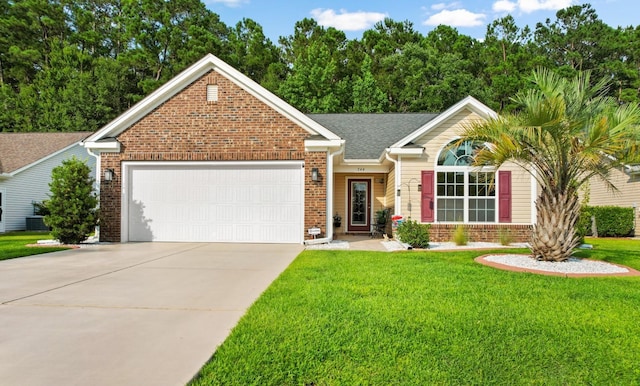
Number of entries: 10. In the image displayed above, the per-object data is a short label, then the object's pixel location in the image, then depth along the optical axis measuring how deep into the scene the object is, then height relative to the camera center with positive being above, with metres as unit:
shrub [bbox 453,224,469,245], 10.95 -0.95
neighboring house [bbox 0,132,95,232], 17.95 +1.70
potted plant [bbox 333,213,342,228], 15.16 -0.67
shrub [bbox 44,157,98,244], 10.83 -0.09
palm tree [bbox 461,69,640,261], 6.93 +1.15
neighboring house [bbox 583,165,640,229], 14.66 +0.55
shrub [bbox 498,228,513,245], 11.10 -0.97
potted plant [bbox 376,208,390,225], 13.97 -0.50
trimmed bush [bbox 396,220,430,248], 10.30 -0.85
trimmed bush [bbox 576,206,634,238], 14.40 -0.59
